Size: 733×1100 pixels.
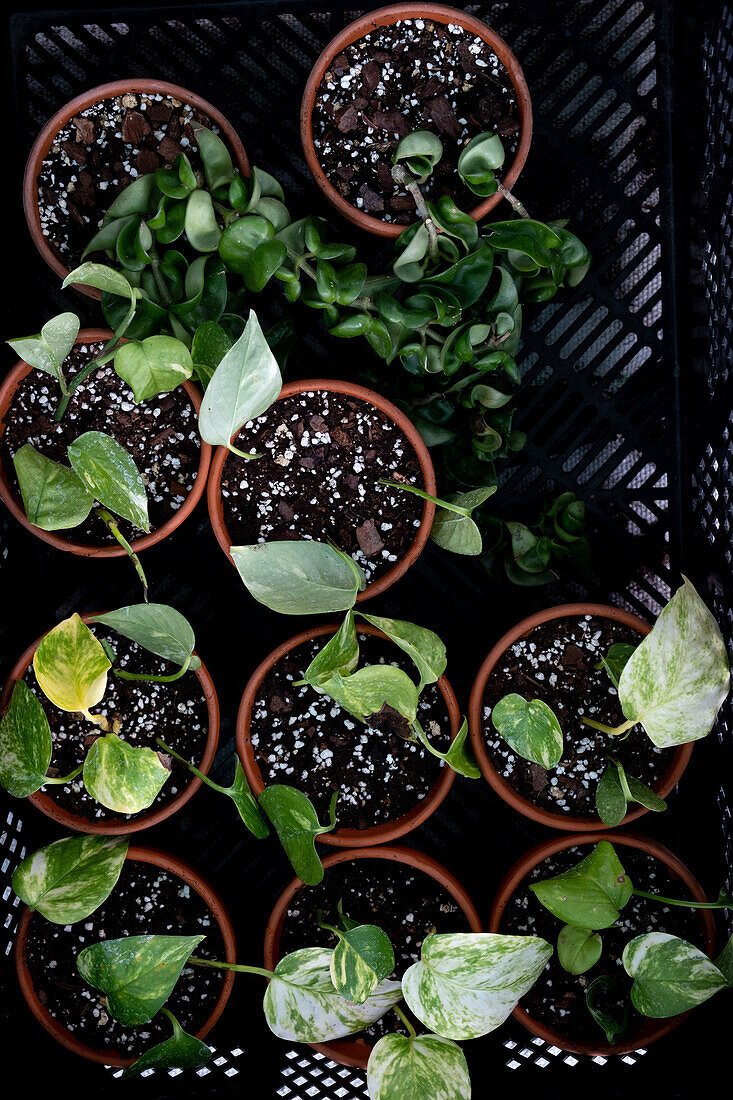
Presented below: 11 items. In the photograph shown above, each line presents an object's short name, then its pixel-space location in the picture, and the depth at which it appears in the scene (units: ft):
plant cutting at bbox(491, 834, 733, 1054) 2.82
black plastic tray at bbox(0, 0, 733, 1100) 3.28
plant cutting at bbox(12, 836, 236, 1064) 3.17
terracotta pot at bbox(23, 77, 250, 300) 3.06
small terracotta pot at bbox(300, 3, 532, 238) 3.03
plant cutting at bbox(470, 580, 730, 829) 3.18
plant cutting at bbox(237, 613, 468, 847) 3.18
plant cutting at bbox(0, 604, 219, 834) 2.71
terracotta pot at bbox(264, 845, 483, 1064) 3.15
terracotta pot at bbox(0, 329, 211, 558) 3.04
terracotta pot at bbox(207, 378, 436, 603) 3.04
